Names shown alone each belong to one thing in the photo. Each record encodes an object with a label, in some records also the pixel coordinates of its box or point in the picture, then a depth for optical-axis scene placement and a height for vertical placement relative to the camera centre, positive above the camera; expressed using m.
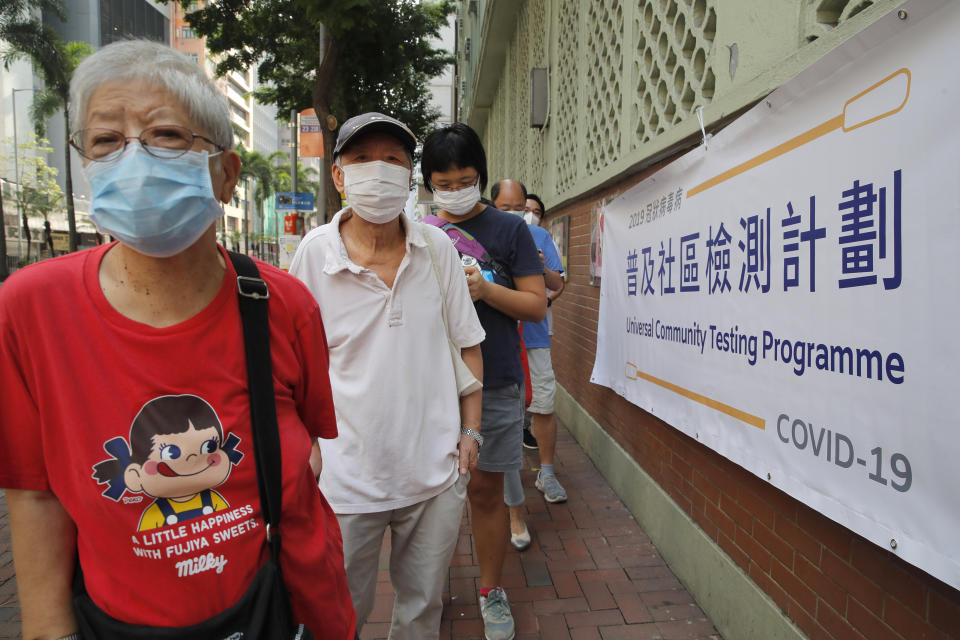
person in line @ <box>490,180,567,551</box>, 4.30 -0.50
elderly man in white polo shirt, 1.97 -0.25
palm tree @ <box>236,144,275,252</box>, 62.42 +13.56
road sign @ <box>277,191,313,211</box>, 13.53 +2.17
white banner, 1.44 +0.02
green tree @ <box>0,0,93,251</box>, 24.83 +10.70
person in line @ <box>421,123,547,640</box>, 2.64 -0.04
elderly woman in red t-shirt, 1.16 -0.17
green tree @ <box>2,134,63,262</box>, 34.88 +6.95
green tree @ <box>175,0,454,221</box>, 11.55 +5.64
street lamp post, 33.75 +7.11
